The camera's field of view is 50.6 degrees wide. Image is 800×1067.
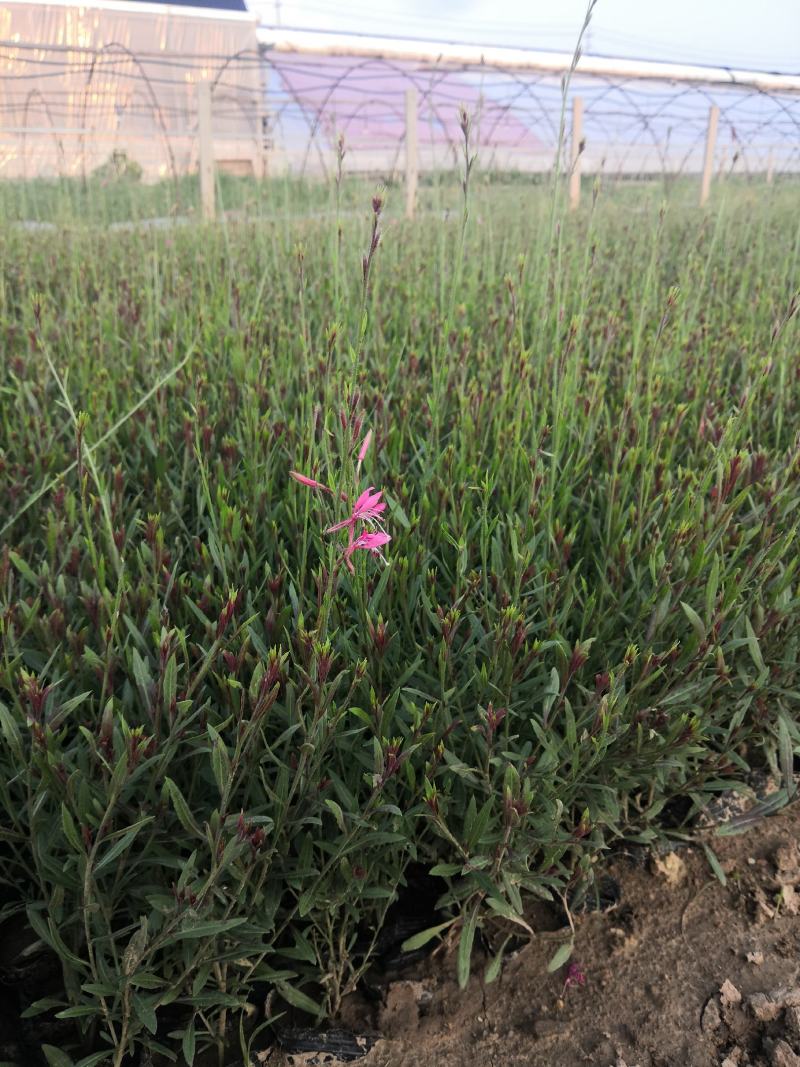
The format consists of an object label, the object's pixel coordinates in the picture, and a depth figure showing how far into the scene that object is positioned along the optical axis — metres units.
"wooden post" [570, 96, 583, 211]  9.91
